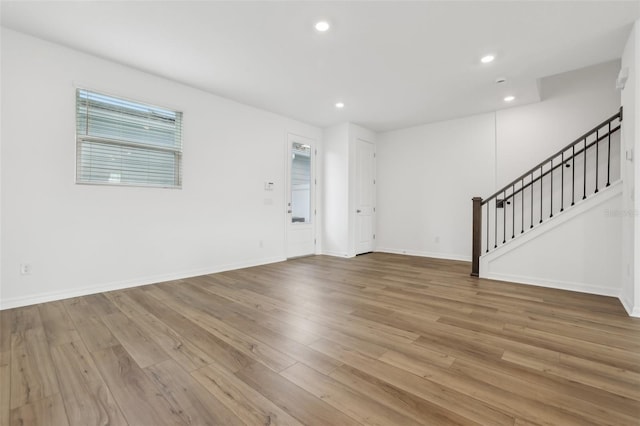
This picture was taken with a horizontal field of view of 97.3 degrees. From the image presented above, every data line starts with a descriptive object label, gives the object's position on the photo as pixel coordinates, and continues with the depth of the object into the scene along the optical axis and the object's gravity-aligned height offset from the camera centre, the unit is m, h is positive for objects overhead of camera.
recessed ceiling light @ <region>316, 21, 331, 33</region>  2.66 +1.79
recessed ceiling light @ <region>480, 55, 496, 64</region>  3.24 +1.81
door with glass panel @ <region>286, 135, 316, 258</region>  5.61 +0.31
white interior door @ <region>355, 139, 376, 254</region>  6.15 +0.37
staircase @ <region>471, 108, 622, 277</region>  3.97 +0.32
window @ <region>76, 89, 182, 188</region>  3.26 +0.85
